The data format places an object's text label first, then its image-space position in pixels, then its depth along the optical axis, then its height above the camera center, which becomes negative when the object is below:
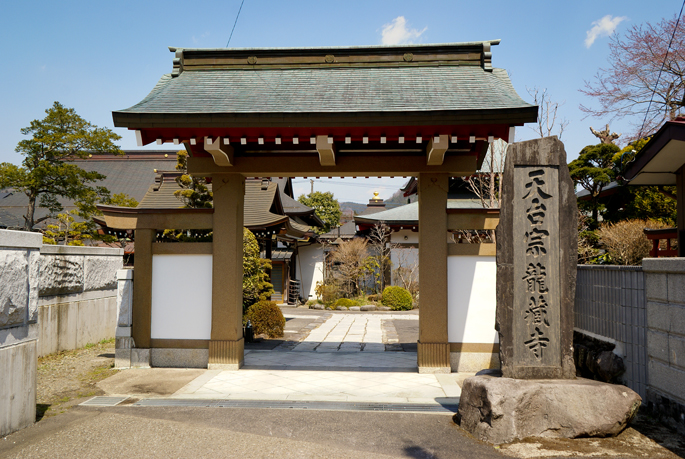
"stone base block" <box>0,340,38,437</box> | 4.23 -1.25
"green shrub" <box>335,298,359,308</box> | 20.12 -1.87
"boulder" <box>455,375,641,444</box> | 4.32 -1.41
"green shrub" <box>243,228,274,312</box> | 10.81 -0.41
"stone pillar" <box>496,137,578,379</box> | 4.85 +0.00
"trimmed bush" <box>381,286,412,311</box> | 19.28 -1.61
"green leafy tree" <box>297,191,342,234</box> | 33.50 +3.96
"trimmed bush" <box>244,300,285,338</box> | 10.45 -1.37
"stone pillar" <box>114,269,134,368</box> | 7.33 -1.05
